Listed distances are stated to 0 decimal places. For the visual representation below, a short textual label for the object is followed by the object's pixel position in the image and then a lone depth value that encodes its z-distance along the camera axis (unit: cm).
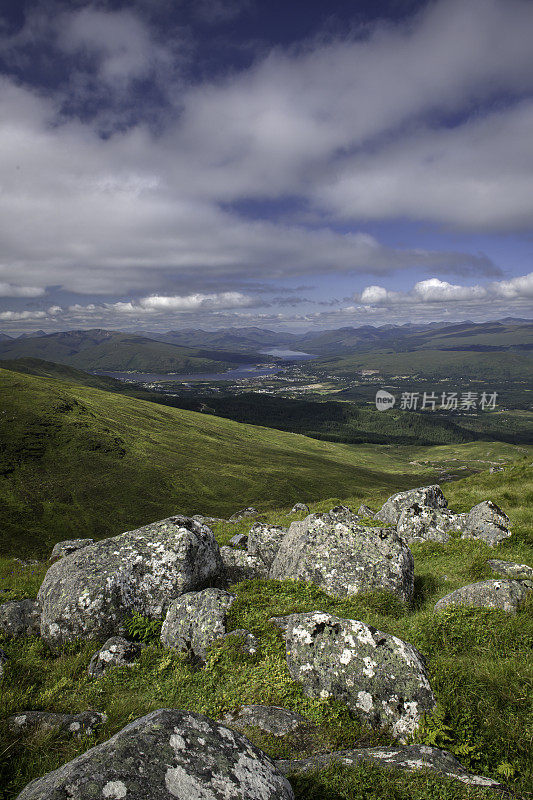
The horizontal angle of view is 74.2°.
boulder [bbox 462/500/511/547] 1880
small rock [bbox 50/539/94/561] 1997
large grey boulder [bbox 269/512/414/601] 1438
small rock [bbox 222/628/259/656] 1103
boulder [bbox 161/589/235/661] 1186
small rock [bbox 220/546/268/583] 1842
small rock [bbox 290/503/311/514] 3851
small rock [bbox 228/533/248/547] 2120
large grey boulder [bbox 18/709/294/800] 479
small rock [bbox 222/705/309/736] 830
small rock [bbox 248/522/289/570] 1944
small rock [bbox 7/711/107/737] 798
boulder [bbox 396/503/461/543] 2283
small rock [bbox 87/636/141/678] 1134
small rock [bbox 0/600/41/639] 1343
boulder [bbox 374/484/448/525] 2572
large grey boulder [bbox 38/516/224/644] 1363
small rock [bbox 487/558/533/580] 1340
